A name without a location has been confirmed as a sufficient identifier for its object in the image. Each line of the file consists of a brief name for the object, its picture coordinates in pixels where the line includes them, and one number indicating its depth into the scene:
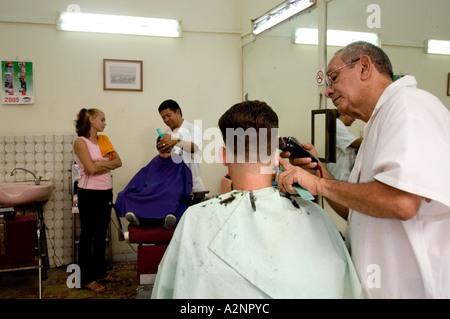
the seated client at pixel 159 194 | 2.71
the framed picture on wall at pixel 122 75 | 4.00
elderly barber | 0.98
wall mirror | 1.78
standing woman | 3.24
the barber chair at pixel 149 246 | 2.65
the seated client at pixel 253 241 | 1.16
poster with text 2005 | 3.77
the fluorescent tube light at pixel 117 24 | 3.86
